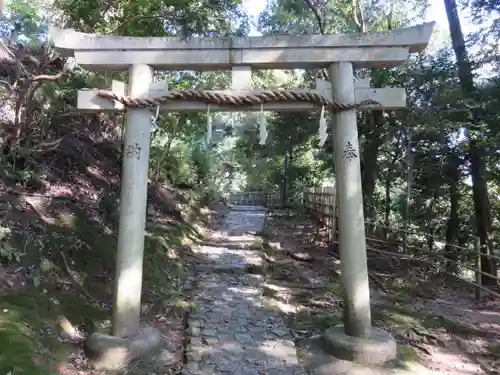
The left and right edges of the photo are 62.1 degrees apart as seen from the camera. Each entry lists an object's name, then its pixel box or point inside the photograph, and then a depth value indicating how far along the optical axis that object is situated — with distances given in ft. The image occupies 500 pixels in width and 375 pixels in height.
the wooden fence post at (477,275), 23.60
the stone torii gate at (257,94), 15.10
